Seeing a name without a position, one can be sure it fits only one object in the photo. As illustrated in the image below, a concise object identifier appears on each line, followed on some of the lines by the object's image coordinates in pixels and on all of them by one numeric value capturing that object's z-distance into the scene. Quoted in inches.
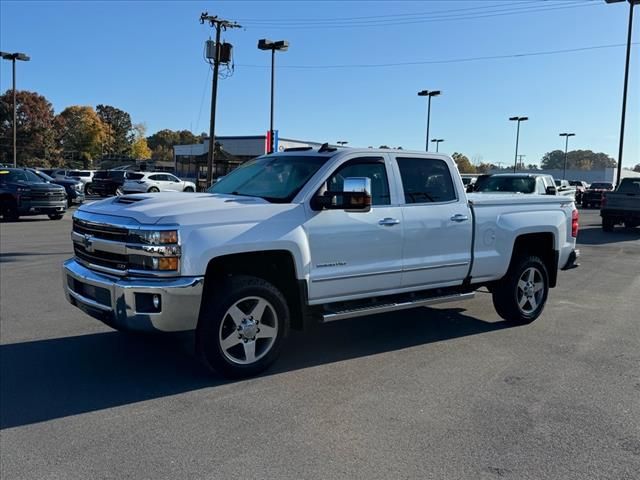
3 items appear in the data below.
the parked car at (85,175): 1690.5
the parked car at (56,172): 1829.5
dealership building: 2258.5
